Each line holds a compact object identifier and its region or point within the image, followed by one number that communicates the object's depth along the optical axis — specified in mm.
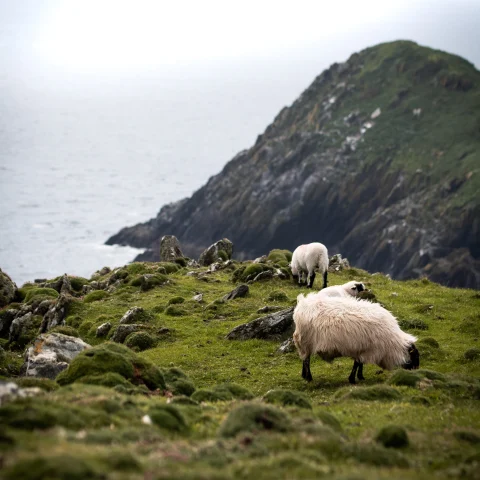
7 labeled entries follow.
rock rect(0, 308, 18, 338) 44594
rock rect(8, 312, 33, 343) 42031
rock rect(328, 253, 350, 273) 50622
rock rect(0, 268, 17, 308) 51750
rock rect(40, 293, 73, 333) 41781
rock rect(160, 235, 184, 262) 61219
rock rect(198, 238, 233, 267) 58594
